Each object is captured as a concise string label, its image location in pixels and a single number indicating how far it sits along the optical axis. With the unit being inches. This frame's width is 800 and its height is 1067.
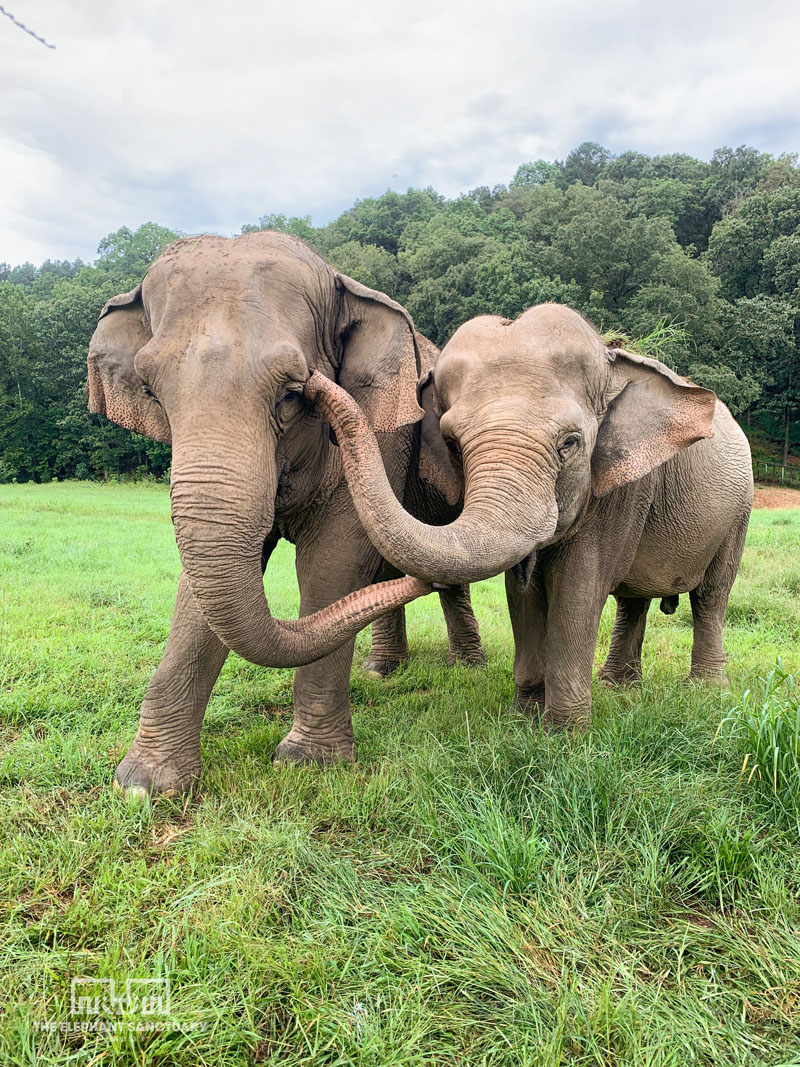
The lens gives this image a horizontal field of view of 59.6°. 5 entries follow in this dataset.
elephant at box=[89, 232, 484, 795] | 112.8
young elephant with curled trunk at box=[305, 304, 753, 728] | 118.8
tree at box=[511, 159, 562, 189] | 3265.3
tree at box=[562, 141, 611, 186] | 3053.6
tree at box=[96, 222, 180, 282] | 2989.7
